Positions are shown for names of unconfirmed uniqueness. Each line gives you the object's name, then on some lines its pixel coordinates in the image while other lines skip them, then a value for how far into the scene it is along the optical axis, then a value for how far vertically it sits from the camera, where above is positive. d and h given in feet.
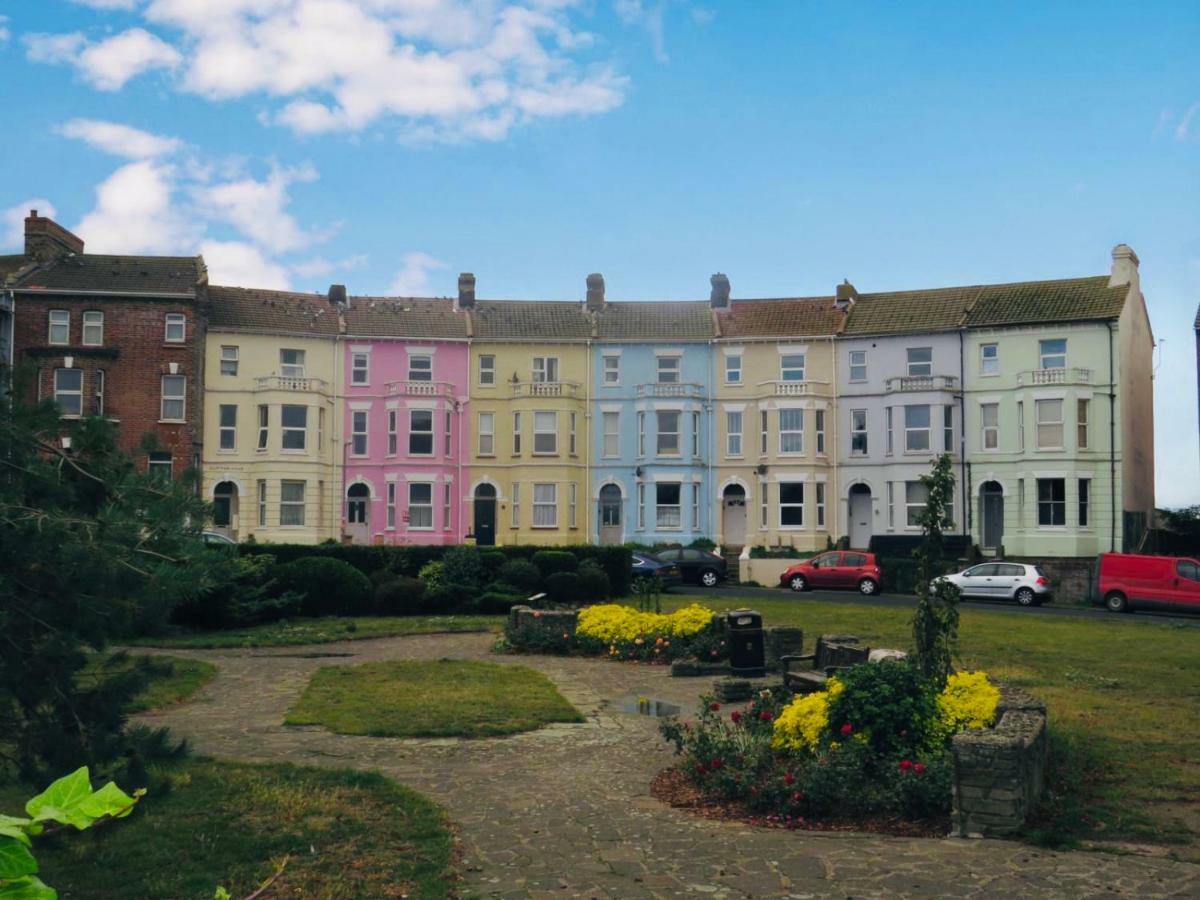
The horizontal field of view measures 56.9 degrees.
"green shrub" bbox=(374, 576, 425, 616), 94.32 -7.86
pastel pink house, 163.94 +11.50
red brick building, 149.38 +23.16
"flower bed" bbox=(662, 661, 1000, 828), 31.37 -7.44
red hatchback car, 123.54 -7.21
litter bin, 59.88 -7.36
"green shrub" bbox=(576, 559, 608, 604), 98.58 -6.92
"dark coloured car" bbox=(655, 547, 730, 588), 130.21 -6.91
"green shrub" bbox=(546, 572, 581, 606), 97.96 -7.16
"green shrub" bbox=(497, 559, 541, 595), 98.60 -6.17
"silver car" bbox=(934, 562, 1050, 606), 114.83 -7.55
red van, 107.55 -6.98
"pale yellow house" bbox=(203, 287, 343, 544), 157.28 +10.65
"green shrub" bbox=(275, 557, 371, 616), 93.15 -6.81
